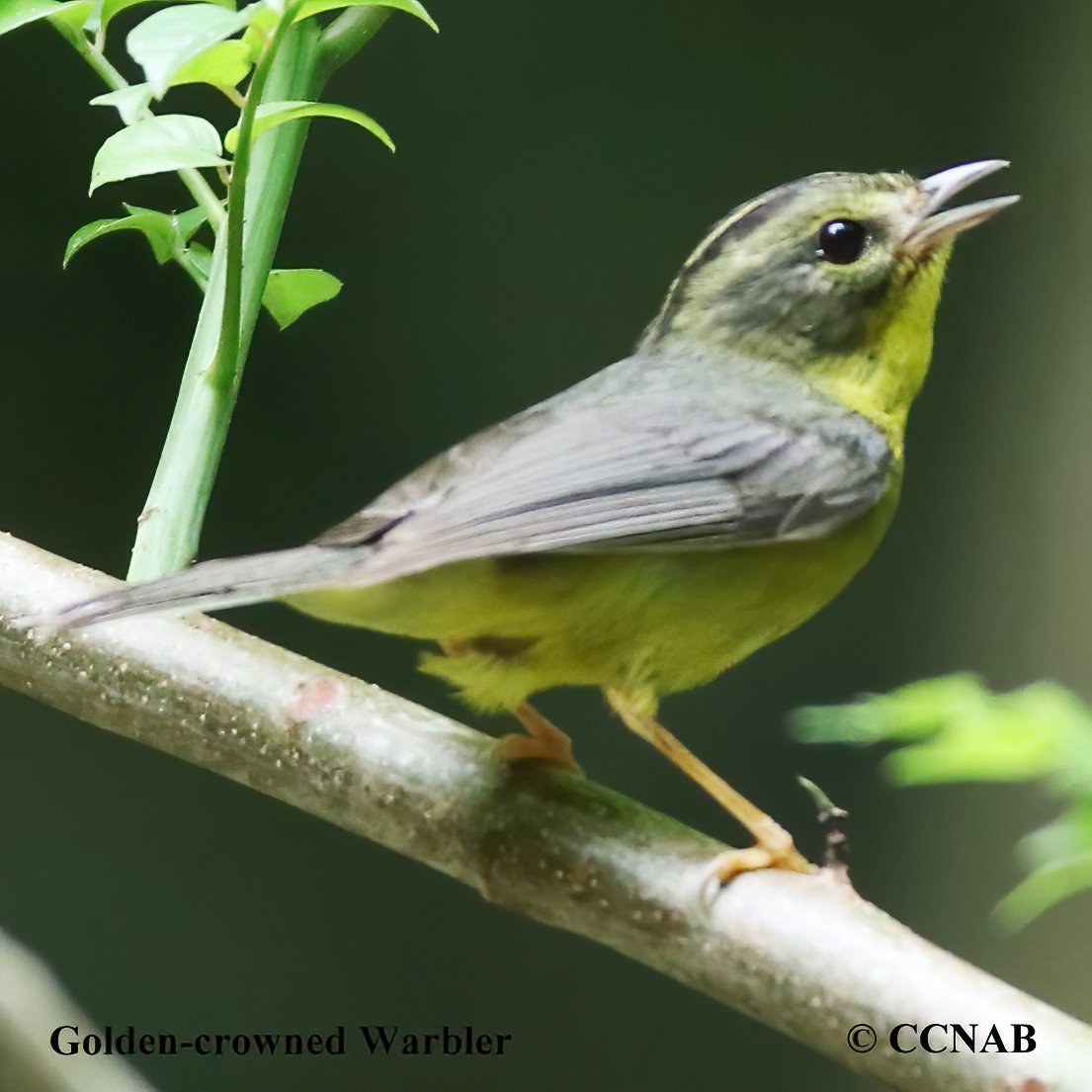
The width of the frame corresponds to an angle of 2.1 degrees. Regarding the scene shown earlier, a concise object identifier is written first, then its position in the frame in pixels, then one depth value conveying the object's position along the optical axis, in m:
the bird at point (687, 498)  3.19
